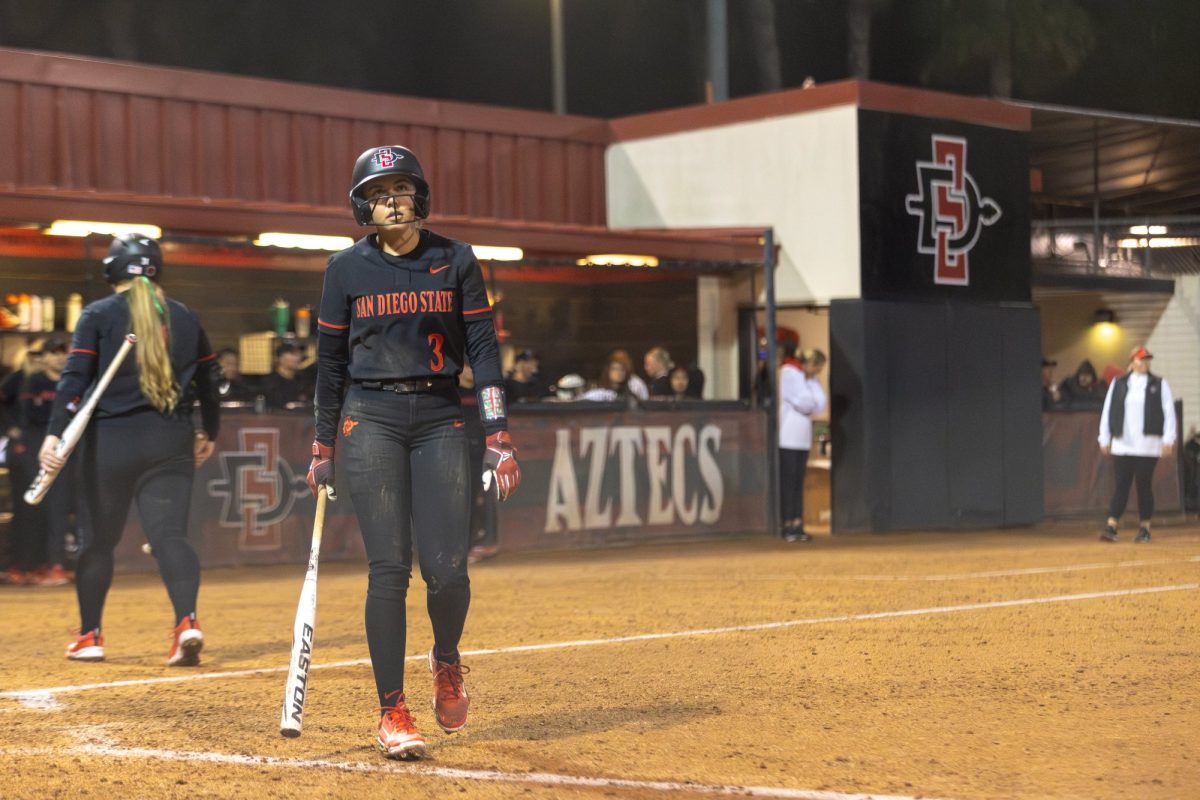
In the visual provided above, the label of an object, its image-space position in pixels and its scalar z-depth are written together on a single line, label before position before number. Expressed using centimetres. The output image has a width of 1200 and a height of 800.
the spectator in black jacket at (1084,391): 2032
